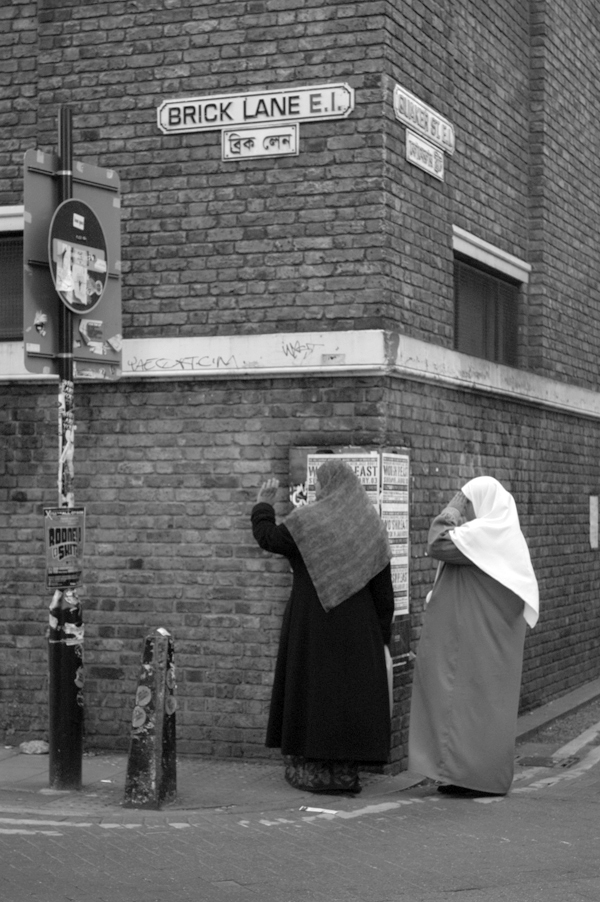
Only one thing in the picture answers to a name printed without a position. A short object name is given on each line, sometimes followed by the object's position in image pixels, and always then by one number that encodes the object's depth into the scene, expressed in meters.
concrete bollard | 7.53
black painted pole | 7.84
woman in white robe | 8.16
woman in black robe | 7.93
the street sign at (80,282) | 7.82
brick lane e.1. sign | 8.95
